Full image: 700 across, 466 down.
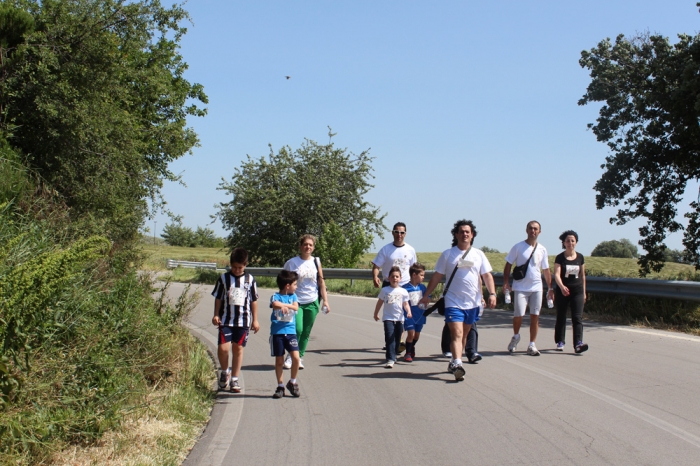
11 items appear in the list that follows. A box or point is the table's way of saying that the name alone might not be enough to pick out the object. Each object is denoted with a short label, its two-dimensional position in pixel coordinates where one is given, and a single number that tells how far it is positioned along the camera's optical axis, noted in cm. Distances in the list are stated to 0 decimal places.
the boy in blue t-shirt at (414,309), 1053
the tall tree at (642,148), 1909
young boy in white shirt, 1004
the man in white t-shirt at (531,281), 1099
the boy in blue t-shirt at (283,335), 820
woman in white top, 970
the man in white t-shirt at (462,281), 921
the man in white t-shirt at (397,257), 1070
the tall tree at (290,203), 4266
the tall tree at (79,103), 1445
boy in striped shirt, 832
